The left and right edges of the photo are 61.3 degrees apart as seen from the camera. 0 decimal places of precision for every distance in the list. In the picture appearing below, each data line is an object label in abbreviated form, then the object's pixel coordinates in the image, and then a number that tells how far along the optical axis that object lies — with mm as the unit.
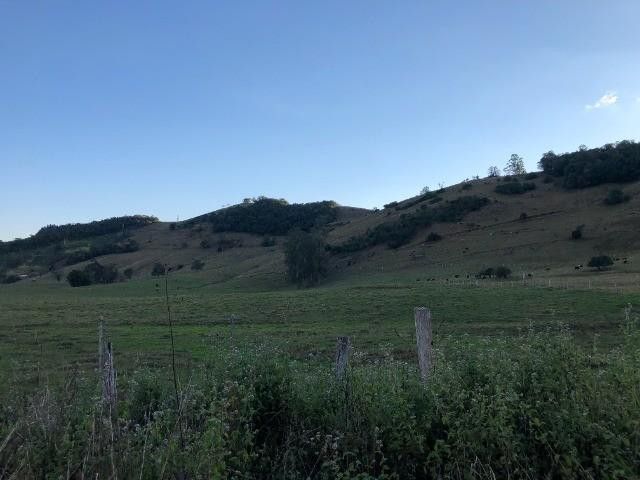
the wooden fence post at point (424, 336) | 6962
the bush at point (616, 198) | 85188
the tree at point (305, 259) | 81812
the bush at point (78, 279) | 93188
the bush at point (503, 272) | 58119
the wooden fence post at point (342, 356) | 6182
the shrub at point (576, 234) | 76062
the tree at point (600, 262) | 58434
